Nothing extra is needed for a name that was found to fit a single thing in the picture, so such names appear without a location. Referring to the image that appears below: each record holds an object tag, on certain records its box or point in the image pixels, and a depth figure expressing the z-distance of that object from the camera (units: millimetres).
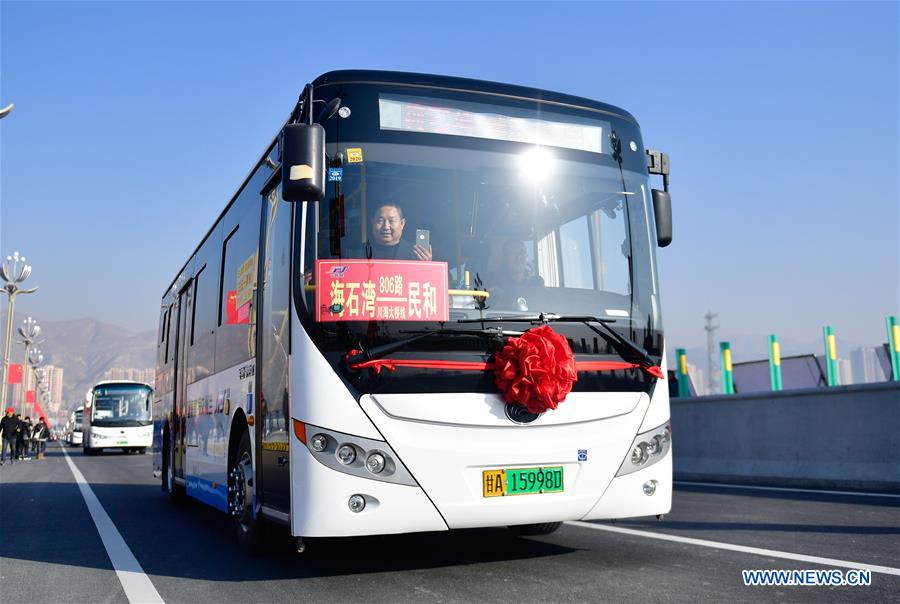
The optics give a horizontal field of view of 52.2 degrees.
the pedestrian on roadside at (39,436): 36688
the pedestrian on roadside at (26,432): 36844
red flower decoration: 5855
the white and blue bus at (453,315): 5754
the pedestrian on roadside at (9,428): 30098
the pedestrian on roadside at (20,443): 34259
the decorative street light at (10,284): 45250
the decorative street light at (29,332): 57559
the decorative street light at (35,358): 68625
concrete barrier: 12266
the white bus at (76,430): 67500
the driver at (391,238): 6023
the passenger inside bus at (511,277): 6137
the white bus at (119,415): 38500
